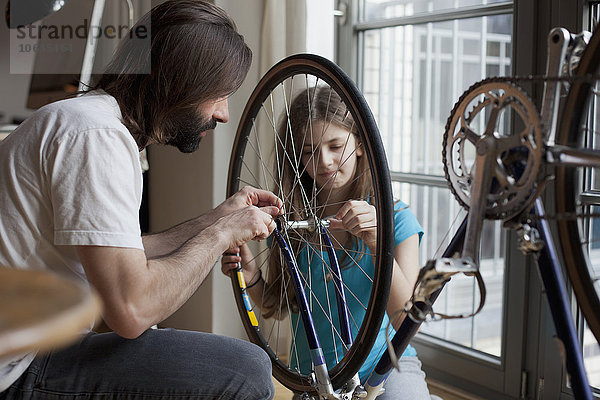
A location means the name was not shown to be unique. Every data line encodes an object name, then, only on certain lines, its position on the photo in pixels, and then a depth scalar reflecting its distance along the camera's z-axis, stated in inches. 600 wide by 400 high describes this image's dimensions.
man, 46.4
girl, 62.5
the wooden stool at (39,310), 22.9
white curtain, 94.5
